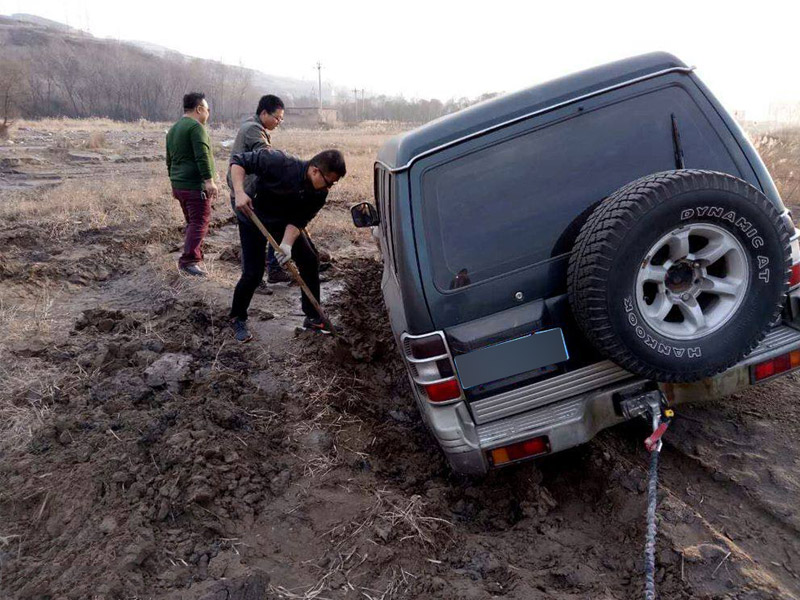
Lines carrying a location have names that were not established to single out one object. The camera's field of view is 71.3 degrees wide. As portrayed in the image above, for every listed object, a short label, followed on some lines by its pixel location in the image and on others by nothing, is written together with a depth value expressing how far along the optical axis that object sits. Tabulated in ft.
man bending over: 13.66
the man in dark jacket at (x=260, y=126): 17.87
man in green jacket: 19.25
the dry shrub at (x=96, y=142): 70.93
